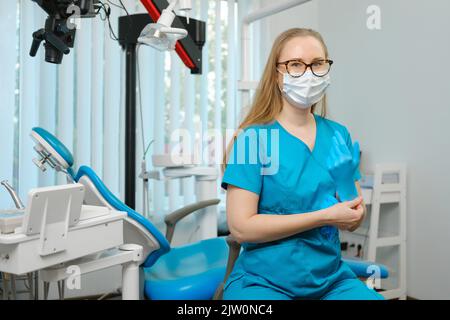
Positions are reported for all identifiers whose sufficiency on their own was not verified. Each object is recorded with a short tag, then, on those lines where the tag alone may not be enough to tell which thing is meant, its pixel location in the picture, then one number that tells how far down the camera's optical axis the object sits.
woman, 1.07
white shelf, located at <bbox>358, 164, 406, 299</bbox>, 2.35
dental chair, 1.26
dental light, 1.34
